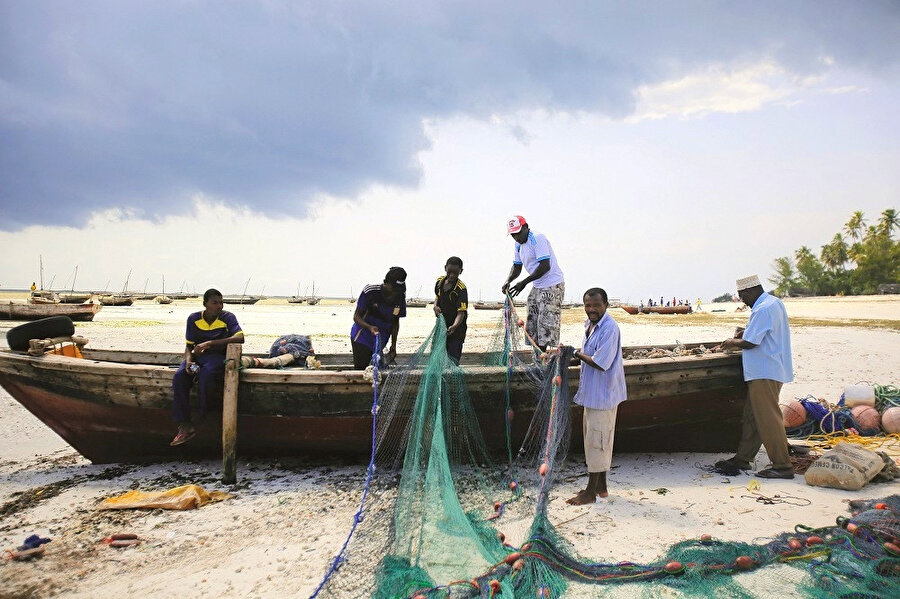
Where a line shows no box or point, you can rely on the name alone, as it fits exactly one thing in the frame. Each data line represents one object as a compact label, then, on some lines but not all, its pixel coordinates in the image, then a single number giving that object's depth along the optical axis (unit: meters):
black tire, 6.08
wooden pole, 5.21
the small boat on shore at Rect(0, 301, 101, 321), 24.83
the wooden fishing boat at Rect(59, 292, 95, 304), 35.73
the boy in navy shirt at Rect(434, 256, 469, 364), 6.29
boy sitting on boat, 5.32
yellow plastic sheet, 4.58
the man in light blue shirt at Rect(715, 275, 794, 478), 5.02
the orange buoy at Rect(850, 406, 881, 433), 6.52
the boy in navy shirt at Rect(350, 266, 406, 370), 5.97
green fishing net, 3.11
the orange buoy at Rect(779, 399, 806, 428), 6.72
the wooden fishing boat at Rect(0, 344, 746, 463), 5.46
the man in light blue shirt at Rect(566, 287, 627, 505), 4.34
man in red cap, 6.17
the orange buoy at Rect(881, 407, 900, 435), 6.29
